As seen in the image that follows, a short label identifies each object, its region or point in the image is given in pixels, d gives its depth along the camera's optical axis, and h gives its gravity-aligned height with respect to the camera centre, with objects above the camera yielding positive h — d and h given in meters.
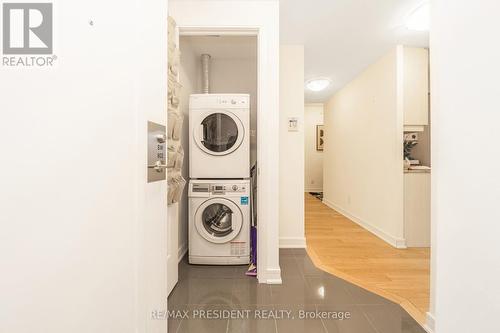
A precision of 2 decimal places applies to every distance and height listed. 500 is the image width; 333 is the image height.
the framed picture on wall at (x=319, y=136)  7.46 +0.82
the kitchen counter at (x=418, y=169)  3.07 -0.06
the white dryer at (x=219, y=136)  2.66 +0.30
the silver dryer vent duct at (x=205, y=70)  3.35 +1.24
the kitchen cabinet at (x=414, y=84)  3.11 +0.98
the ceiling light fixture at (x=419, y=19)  2.36 +1.41
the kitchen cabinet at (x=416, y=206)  3.06 -0.50
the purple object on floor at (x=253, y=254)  2.40 -0.87
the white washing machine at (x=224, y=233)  2.61 -0.62
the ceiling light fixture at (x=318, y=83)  4.32 +1.38
